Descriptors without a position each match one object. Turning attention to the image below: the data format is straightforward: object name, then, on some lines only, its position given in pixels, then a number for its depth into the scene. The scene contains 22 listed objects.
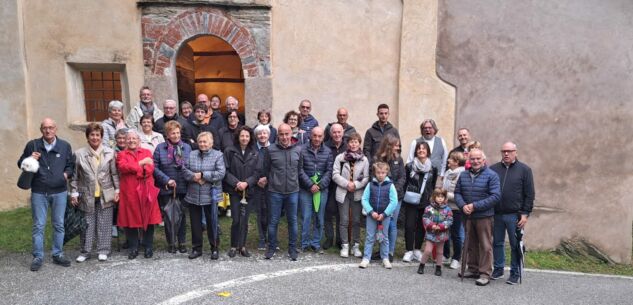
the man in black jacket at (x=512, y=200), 6.14
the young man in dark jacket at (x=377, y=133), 7.76
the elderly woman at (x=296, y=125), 7.68
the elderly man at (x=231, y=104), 7.85
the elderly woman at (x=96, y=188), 6.30
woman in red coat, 6.27
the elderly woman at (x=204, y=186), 6.38
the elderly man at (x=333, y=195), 7.12
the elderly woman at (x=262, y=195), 6.72
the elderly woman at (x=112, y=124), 7.21
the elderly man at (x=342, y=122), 7.85
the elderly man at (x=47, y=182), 5.97
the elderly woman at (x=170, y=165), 6.49
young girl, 6.33
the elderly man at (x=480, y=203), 6.01
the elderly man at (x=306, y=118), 8.09
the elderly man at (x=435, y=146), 7.30
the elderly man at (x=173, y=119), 7.38
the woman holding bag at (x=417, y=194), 6.80
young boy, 6.48
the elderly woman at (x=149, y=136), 6.82
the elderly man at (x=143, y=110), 7.71
